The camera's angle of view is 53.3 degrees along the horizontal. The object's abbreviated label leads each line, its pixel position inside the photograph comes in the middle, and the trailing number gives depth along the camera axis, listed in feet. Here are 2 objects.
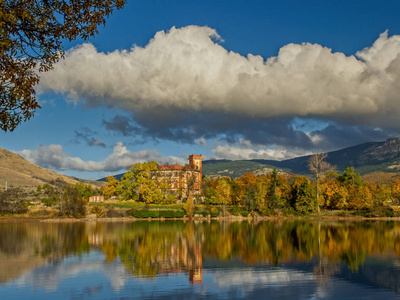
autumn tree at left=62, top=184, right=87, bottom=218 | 305.73
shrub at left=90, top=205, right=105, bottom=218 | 312.91
